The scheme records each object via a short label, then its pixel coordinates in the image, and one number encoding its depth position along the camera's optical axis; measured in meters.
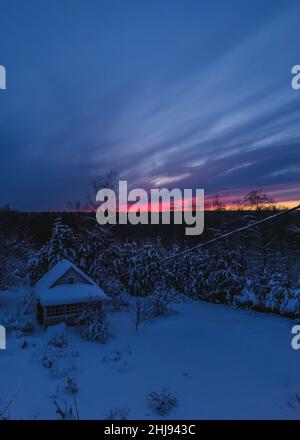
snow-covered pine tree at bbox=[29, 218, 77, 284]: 21.56
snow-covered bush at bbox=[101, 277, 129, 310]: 19.69
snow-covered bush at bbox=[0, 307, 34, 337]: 13.98
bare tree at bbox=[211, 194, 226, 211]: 31.48
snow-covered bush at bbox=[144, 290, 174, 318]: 17.97
